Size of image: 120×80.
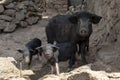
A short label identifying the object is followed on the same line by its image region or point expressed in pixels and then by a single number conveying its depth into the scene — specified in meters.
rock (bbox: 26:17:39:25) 12.23
